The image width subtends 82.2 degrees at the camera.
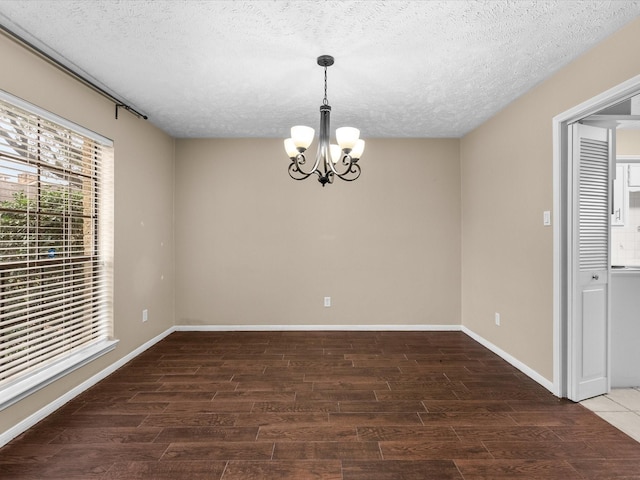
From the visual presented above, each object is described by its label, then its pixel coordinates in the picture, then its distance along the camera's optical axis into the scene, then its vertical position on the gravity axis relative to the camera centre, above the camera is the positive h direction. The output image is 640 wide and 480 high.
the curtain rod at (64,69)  2.17 +1.20
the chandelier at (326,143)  2.46 +0.68
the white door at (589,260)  2.67 -0.14
